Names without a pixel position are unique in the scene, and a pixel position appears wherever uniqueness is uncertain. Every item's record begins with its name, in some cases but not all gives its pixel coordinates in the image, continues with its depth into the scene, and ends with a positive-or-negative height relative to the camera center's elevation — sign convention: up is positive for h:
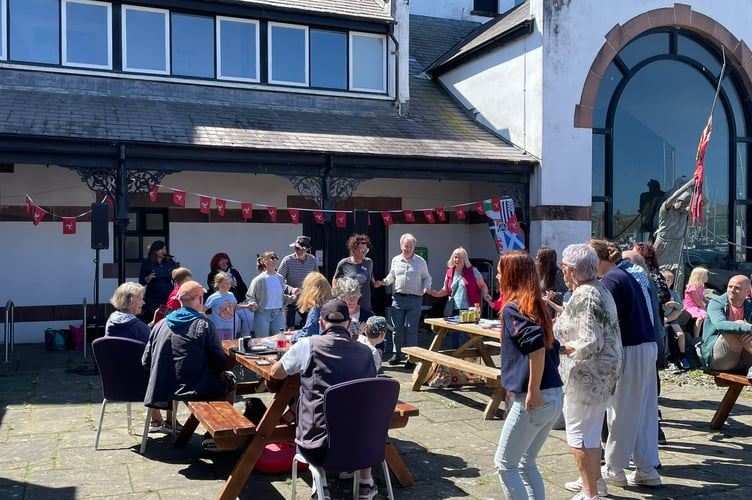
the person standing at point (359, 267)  8.52 -0.38
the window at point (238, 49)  12.03 +3.29
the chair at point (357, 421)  3.81 -1.05
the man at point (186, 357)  5.00 -0.89
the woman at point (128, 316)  5.77 -0.68
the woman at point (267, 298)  8.34 -0.75
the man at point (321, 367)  3.97 -0.77
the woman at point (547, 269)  5.89 -0.28
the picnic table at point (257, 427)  4.36 -1.24
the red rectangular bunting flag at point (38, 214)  10.34 +0.32
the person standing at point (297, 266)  8.95 -0.39
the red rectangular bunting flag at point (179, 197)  10.12 +0.56
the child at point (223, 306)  7.58 -0.78
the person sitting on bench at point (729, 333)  5.96 -0.82
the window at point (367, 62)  12.93 +3.30
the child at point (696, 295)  9.58 -0.79
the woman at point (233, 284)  8.80 -0.63
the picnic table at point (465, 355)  6.59 -1.28
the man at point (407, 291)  8.94 -0.71
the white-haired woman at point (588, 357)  4.25 -0.74
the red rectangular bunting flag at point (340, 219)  11.05 +0.28
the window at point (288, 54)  12.38 +3.29
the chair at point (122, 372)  5.39 -1.08
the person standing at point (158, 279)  9.10 -0.58
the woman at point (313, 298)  5.62 -0.50
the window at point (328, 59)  12.67 +3.27
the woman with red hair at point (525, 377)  3.73 -0.76
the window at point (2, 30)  10.55 +3.13
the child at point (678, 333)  8.78 -1.23
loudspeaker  8.73 +0.10
